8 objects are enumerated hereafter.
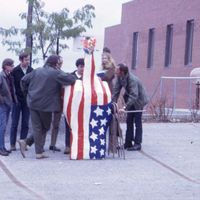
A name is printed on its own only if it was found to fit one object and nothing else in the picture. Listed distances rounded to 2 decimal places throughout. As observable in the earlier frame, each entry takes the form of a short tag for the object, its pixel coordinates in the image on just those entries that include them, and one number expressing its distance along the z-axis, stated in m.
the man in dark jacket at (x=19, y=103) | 14.34
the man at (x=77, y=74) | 14.13
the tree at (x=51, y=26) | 25.86
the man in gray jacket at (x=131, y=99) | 14.48
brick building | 38.28
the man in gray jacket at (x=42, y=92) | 13.64
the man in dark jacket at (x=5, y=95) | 13.78
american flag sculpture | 13.63
